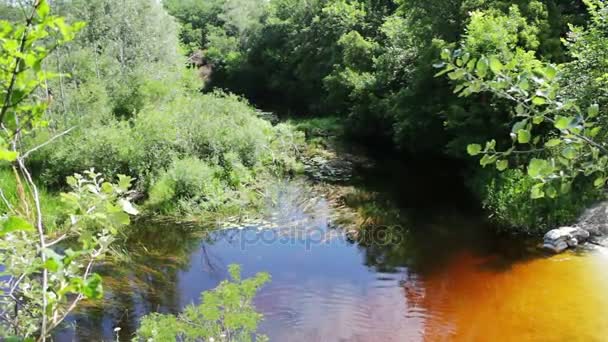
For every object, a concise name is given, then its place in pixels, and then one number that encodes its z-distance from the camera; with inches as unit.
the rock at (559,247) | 420.5
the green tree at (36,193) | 57.9
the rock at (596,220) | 432.8
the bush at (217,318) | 195.2
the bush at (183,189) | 568.7
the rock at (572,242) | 423.8
